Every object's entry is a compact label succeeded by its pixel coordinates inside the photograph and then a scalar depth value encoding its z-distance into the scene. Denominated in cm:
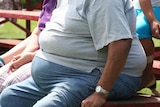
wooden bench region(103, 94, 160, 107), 447
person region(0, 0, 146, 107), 421
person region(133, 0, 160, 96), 553
